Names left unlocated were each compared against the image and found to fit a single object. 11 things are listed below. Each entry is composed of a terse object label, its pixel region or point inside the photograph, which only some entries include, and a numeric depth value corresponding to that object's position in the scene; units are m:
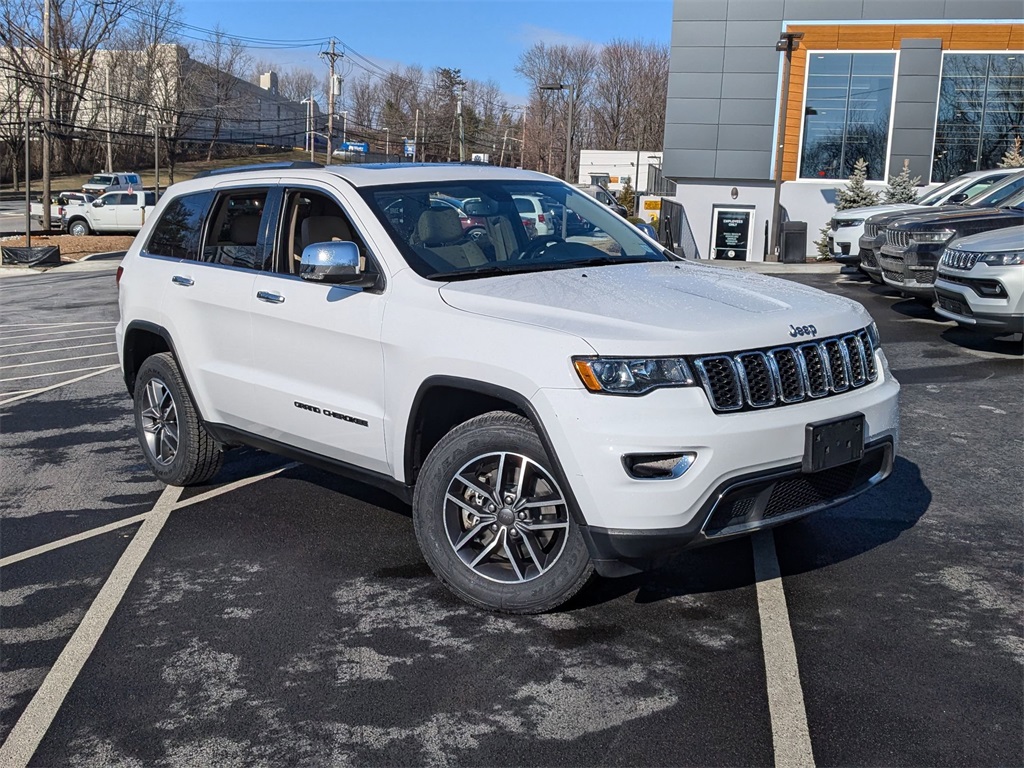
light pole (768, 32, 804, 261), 25.69
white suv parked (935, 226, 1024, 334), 9.66
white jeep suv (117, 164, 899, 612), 3.79
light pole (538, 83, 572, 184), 32.97
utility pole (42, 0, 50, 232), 32.89
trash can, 23.41
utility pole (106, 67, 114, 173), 62.84
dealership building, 31.03
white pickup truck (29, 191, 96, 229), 37.12
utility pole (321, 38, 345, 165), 59.62
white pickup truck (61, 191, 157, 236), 36.06
